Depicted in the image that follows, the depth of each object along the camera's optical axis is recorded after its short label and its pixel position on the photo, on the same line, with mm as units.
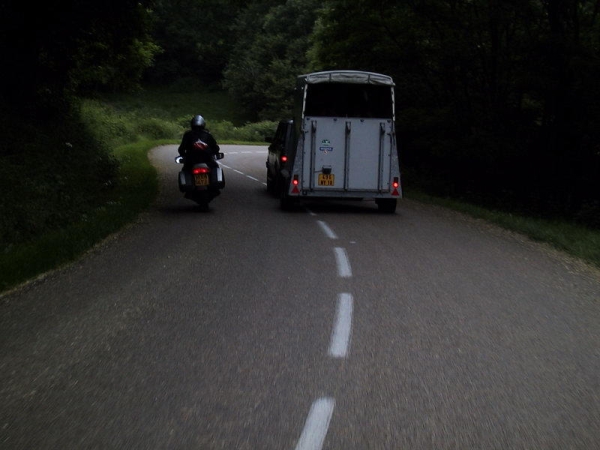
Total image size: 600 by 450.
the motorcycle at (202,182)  16562
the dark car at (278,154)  19219
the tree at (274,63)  76688
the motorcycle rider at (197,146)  16688
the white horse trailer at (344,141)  17438
